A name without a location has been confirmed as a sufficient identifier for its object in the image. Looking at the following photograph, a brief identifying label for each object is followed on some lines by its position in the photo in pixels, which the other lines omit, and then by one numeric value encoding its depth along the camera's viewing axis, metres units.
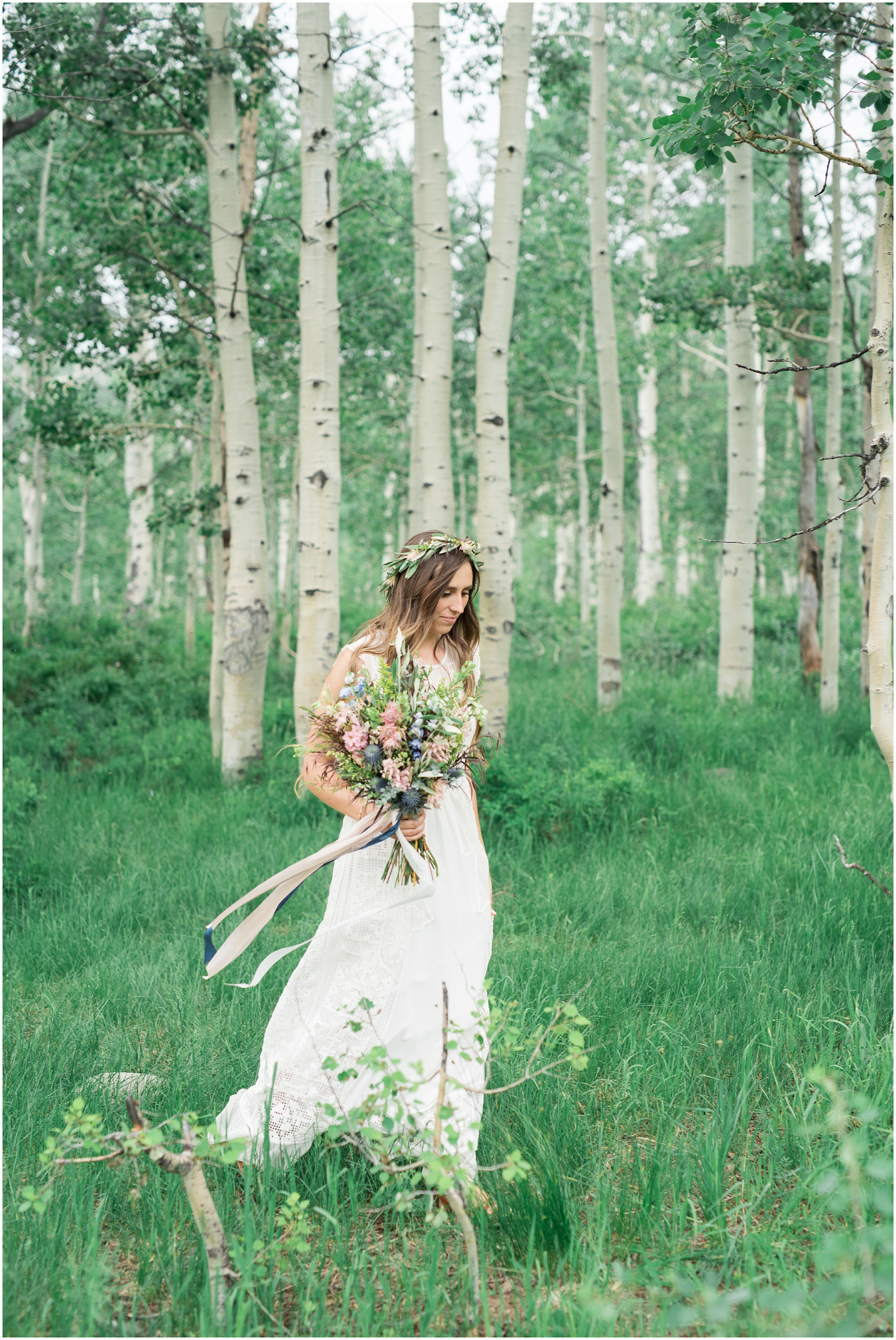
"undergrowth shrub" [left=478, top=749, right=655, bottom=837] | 5.62
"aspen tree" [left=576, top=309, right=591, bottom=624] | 15.41
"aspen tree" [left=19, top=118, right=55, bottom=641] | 13.08
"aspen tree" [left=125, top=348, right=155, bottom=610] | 15.01
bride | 2.65
